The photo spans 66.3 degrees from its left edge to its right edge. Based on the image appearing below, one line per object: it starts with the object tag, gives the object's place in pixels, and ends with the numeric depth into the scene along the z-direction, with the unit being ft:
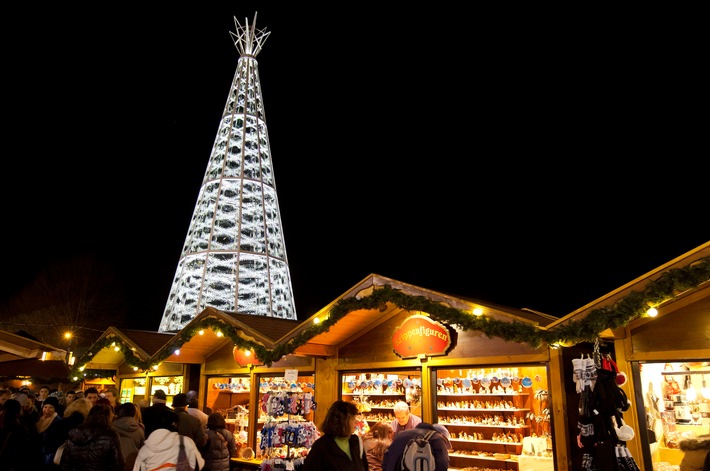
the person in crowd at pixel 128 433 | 19.85
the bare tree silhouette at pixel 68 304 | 99.40
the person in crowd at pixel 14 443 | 19.11
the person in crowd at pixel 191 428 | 21.50
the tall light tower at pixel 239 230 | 71.36
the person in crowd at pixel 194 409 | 25.86
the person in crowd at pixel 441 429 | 20.10
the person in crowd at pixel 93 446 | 17.11
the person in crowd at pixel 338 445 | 13.69
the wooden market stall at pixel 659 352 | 19.93
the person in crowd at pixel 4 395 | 26.85
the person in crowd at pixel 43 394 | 33.47
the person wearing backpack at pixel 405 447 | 15.84
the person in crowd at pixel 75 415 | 21.03
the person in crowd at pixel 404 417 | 23.85
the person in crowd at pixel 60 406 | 27.67
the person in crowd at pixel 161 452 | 16.26
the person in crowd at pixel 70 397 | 29.33
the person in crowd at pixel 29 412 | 24.45
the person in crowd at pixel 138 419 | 21.79
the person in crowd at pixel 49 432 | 21.91
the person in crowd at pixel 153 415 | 18.40
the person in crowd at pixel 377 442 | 21.99
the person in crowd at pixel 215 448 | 22.88
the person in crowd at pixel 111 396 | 26.45
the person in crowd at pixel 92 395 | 27.27
